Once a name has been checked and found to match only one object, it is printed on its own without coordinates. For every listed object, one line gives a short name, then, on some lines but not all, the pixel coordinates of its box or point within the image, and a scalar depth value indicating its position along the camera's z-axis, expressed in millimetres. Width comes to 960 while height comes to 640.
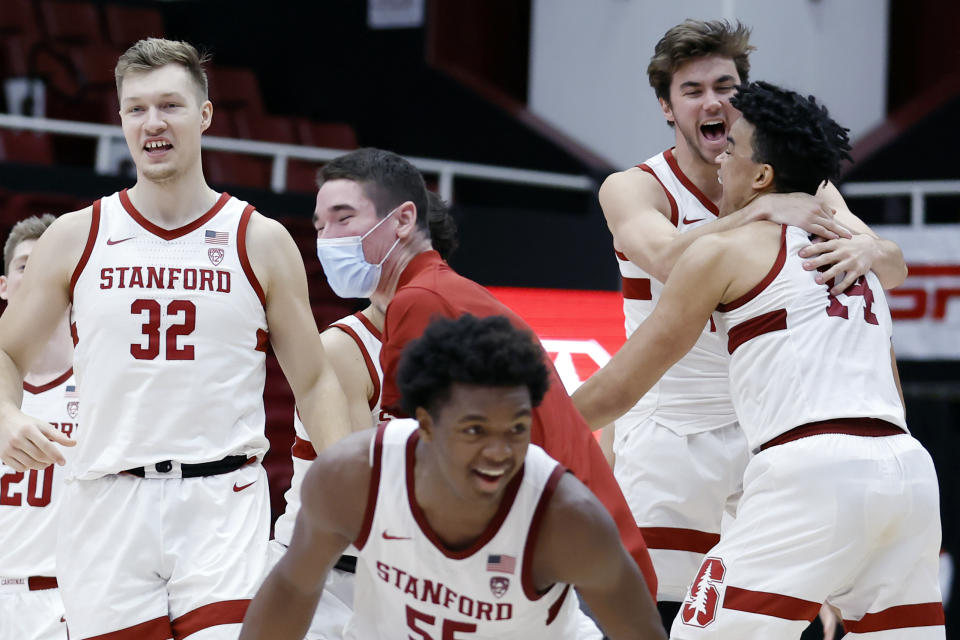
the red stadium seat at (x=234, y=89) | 24937
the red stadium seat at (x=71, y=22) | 24359
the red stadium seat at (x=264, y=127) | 24578
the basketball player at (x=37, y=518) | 10617
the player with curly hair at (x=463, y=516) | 5754
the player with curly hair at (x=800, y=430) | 6883
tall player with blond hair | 7793
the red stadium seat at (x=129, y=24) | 25547
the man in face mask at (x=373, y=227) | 8117
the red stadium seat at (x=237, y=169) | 22781
